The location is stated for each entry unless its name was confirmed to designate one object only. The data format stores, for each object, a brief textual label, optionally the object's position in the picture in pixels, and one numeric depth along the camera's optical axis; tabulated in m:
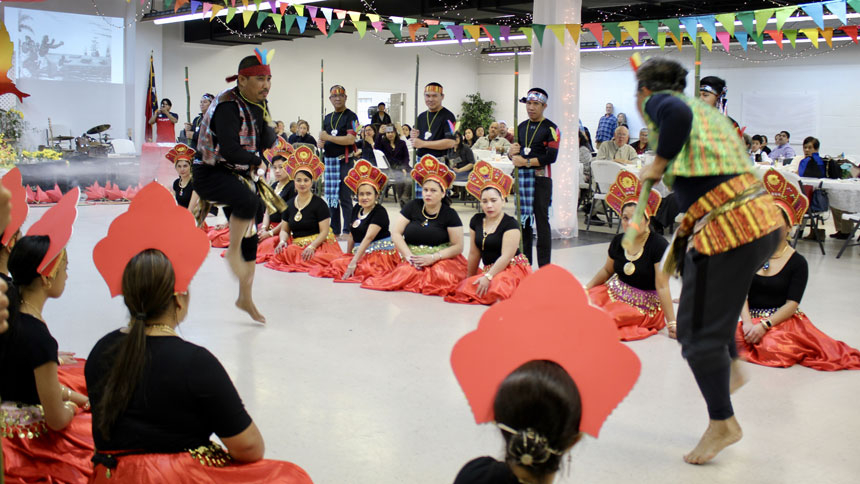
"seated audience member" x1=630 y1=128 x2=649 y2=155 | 10.83
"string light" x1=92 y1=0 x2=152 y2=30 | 14.95
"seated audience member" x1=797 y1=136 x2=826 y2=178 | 8.23
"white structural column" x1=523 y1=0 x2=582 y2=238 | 7.76
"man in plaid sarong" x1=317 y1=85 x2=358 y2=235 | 7.39
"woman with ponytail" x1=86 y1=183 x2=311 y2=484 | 1.60
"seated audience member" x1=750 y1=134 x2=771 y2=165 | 9.73
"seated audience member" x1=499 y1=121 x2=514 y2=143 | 14.01
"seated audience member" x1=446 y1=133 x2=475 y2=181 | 10.50
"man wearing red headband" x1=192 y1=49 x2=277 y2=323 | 3.82
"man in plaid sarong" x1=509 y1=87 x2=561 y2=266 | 5.74
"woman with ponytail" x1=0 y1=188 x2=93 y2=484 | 1.91
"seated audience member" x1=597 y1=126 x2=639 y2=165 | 9.75
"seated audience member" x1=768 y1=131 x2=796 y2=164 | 11.60
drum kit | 11.80
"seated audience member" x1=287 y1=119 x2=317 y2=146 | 11.84
